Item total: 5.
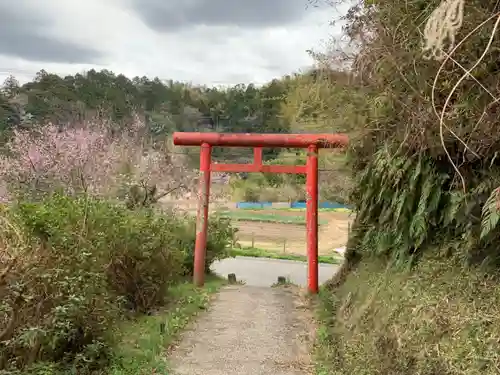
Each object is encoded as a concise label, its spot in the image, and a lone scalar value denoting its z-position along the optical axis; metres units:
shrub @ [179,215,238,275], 11.76
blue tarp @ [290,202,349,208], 34.81
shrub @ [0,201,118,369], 4.35
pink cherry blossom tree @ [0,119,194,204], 12.69
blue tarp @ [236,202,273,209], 33.81
